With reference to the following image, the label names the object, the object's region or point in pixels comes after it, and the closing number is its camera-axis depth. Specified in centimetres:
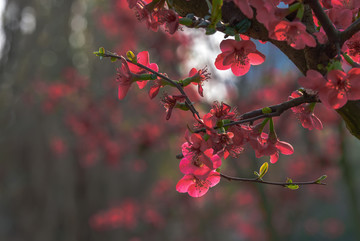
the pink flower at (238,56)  113
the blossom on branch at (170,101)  115
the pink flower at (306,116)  116
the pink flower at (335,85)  111
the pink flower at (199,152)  112
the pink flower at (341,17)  113
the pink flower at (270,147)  115
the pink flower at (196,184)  116
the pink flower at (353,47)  114
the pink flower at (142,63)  117
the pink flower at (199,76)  118
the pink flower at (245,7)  109
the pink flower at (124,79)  116
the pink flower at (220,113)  114
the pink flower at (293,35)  110
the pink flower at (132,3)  114
